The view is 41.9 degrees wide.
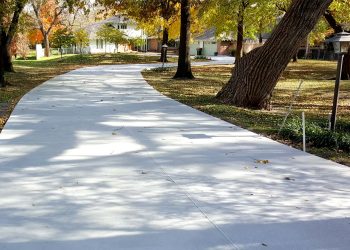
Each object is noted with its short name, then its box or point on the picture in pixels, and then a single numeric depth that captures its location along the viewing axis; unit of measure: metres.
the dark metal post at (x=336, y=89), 8.91
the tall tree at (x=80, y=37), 55.25
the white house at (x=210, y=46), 64.06
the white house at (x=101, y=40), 67.81
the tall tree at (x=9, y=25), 17.77
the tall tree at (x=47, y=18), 57.70
